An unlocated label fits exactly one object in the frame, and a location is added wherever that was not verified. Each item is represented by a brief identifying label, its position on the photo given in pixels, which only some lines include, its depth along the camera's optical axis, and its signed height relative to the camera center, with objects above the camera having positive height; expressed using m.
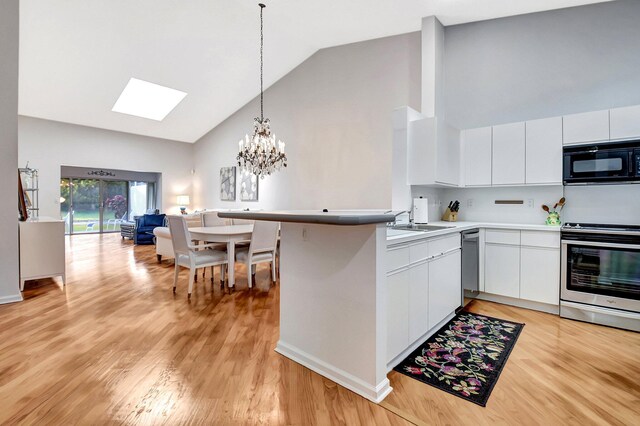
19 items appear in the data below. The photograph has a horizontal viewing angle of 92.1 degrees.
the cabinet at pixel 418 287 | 1.97 -0.56
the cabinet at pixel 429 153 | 3.39 +0.68
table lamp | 9.61 +0.33
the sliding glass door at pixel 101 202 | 8.70 +0.26
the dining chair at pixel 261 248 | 3.86 -0.47
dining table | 3.73 -0.31
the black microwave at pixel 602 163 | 2.87 +0.49
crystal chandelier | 4.89 +0.97
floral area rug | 1.90 -1.04
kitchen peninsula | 1.74 -0.53
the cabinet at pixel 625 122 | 2.87 +0.86
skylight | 6.97 +2.68
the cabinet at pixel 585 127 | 3.01 +0.87
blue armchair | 7.58 -0.37
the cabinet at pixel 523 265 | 3.06 -0.54
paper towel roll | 3.59 +0.03
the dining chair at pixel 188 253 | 3.59 -0.51
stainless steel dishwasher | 3.08 -0.49
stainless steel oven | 2.65 -0.55
